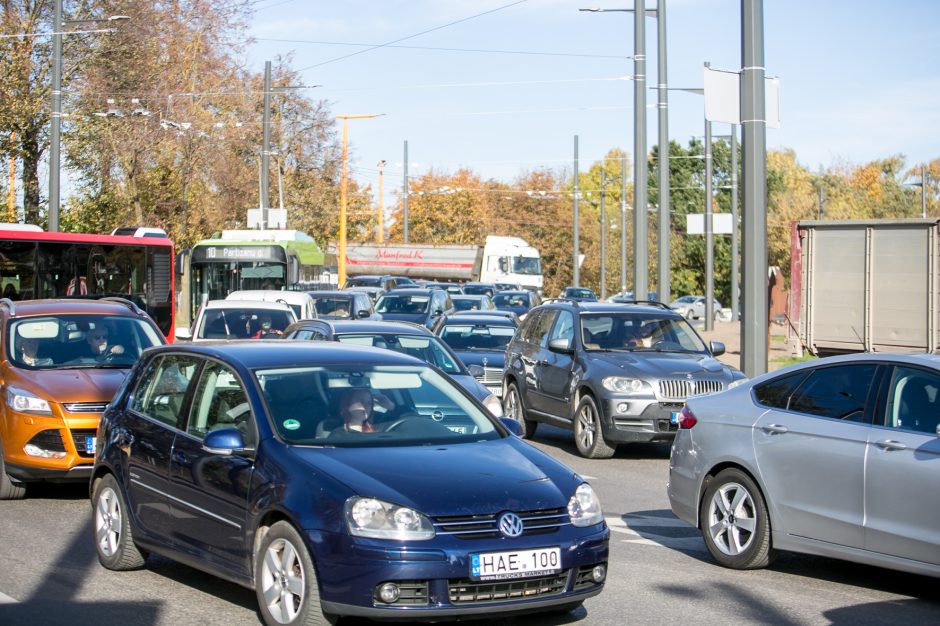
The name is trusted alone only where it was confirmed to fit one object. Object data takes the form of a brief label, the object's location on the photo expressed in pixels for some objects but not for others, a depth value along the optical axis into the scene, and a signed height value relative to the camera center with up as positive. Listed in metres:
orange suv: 11.24 -0.99
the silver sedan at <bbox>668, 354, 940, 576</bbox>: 7.48 -1.25
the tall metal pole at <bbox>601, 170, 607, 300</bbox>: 73.30 +0.38
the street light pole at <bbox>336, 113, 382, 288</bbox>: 52.34 +1.41
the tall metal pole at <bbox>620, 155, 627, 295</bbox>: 67.69 +0.94
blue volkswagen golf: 6.16 -1.15
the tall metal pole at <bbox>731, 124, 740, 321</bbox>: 39.29 +1.59
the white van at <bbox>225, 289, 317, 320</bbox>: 22.06 -0.60
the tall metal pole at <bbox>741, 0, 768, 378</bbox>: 15.12 +0.74
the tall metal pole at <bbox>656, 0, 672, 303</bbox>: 27.20 +2.21
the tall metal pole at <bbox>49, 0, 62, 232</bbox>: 27.25 +3.11
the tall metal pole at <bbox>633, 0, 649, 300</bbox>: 26.55 +2.23
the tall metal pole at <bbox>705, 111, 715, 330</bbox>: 44.22 +0.40
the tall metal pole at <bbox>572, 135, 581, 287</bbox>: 59.45 +0.71
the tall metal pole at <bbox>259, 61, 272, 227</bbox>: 38.53 +3.49
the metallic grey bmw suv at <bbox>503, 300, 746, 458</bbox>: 14.46 -1.25
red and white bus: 23.17 -0.01
